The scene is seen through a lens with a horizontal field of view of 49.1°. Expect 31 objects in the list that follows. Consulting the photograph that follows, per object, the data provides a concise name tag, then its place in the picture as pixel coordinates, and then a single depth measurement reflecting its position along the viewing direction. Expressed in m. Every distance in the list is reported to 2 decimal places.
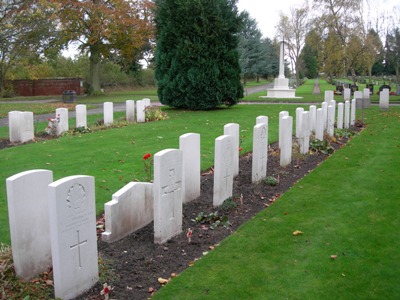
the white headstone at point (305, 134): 10.60
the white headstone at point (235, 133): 8.17
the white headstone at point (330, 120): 13.23
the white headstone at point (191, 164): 6.96
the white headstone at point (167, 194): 5.33
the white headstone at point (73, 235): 3.91
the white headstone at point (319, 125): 11.83
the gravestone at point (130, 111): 18.16
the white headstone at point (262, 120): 9.48
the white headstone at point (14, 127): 13.10
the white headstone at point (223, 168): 6.65
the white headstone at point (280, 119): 9.69
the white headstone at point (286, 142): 9.55
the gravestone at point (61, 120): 14.49
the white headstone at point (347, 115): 15.48
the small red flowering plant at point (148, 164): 7.00
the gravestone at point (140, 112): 18.20
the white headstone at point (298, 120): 10.82
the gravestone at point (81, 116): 15.45
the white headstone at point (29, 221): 4.16
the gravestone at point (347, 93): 24.62
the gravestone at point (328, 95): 20.97
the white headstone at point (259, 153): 8.07
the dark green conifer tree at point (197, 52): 21.48
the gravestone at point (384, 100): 22.64
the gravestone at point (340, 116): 14.59
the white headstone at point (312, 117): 11.54
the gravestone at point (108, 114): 16.92
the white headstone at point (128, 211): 5.34
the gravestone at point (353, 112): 16.44
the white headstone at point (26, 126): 13.16
